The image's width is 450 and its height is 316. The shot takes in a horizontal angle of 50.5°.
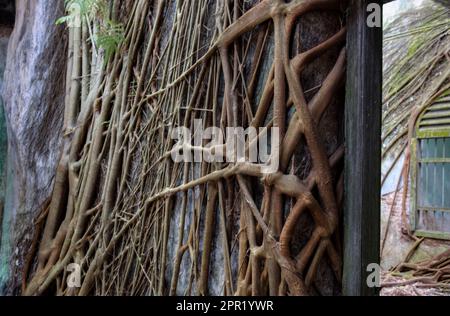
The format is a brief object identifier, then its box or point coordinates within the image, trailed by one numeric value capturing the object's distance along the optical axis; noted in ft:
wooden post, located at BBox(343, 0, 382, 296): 5.61
